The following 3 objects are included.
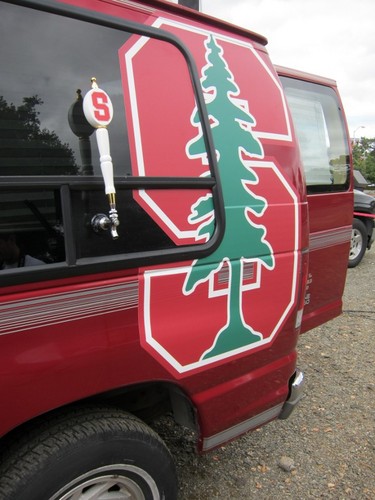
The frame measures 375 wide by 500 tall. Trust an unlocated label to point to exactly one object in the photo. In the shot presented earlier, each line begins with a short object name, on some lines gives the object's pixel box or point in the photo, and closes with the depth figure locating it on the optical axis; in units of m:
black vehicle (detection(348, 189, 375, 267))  7.16
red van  1.37
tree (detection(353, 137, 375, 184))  66.54
